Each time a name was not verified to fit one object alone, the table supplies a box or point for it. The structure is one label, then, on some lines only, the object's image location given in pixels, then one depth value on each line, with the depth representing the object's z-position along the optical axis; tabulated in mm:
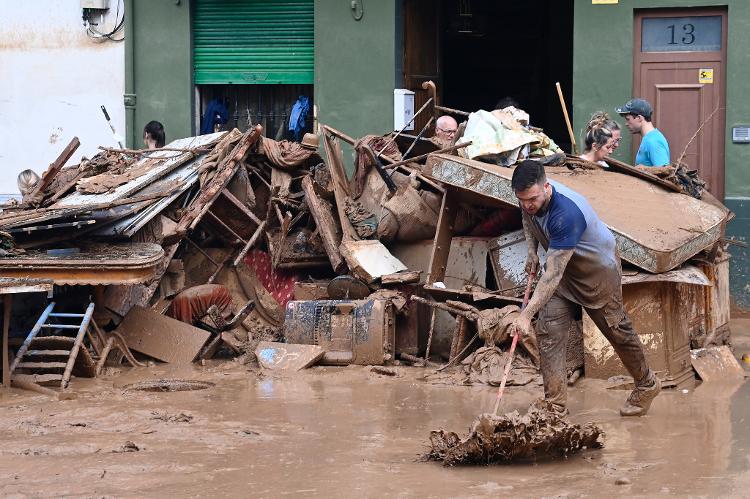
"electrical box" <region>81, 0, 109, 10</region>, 14844
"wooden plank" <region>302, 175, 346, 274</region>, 10906
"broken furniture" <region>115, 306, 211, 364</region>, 10391
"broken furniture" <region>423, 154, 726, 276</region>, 8836
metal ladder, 9266
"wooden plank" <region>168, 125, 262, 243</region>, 11117
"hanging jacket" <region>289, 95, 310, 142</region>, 14414
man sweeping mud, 7285
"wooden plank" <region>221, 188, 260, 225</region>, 11508
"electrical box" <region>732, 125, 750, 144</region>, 12560
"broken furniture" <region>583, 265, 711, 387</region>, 8980
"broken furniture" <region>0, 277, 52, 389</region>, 8922
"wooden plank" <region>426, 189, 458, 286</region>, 10297
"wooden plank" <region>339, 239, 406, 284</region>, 10500
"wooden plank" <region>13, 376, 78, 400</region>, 8867
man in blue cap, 10938
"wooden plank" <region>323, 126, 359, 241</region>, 11172
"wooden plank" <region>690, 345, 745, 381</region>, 9297
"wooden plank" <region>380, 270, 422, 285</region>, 10367
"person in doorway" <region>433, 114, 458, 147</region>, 11719
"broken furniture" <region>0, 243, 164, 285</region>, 9406
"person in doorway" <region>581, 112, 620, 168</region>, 10305
